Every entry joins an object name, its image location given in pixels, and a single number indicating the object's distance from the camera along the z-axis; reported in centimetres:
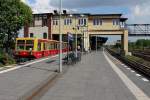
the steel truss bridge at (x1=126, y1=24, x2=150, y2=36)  3589
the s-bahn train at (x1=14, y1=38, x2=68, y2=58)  1578
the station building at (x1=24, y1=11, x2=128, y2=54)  3001
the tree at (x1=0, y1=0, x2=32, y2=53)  1451
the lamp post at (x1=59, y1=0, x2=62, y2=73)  855
